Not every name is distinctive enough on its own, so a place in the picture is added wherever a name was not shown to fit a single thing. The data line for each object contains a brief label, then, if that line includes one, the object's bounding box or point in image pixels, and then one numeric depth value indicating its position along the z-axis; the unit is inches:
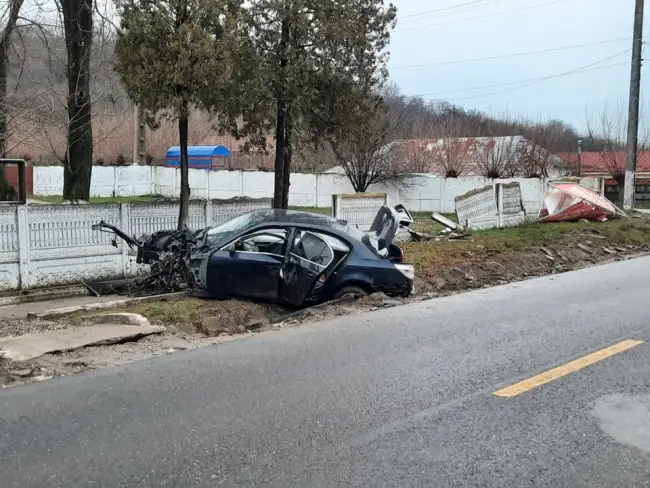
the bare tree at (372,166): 1197.7
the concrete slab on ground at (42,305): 399.9
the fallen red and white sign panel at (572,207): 800.9
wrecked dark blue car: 363.9
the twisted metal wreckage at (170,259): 383.9
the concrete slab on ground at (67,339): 278.0
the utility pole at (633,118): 984.3
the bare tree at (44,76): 631.2
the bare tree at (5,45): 609.3
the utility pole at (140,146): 1332.4
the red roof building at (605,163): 1329.6
